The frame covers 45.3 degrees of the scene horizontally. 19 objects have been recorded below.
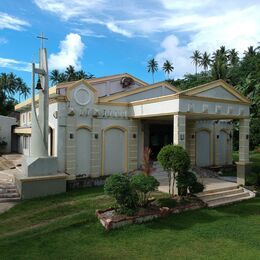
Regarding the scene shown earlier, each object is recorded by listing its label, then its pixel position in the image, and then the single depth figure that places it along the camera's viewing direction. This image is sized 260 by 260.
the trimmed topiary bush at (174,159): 11.80
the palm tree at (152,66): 68.56
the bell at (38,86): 13.83
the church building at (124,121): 15.11
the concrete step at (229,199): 12.77
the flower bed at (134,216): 9.86
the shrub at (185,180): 12.15
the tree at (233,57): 51.29
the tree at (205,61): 59.97
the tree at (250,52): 49.62
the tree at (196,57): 63.23
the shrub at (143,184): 10.45
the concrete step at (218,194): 13.20
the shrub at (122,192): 9.99
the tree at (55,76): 63.94
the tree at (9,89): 47.23
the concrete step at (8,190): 13.61
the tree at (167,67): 66.81
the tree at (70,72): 61.71
